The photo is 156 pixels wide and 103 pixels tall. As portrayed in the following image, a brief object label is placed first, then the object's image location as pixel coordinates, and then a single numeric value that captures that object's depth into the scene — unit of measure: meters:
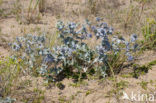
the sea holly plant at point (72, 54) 2.75
